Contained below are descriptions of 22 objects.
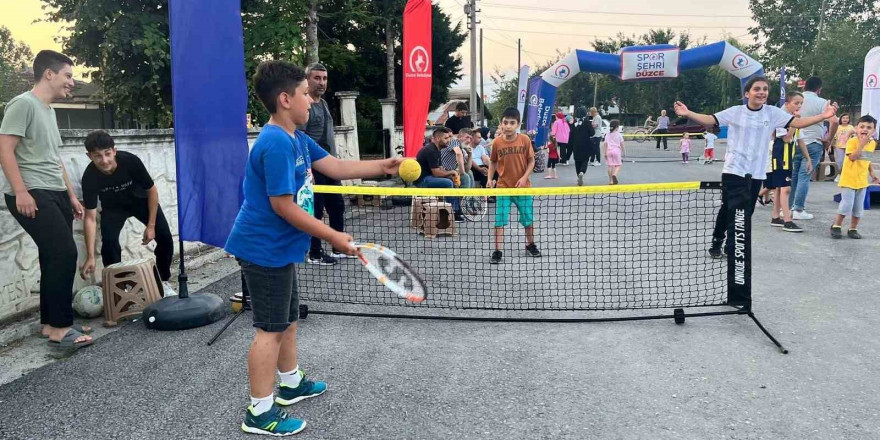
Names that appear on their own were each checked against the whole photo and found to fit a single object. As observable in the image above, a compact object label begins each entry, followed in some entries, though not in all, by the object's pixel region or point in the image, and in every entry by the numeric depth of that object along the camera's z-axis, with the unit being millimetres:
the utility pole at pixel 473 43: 30134
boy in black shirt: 5273
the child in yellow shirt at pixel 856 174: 7781
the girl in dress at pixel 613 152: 15117
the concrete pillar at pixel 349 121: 14201
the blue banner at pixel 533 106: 20516
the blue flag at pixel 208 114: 4930
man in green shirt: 4305
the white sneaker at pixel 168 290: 5790
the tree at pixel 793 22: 54250
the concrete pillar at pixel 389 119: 17094
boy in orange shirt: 7289
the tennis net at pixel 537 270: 5668
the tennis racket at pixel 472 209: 10492
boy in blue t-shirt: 2957
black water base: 4887
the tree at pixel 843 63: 39812
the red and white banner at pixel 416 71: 11219
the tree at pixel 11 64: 51156
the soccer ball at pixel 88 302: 5203
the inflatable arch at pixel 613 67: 19672
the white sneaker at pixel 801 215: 9703
